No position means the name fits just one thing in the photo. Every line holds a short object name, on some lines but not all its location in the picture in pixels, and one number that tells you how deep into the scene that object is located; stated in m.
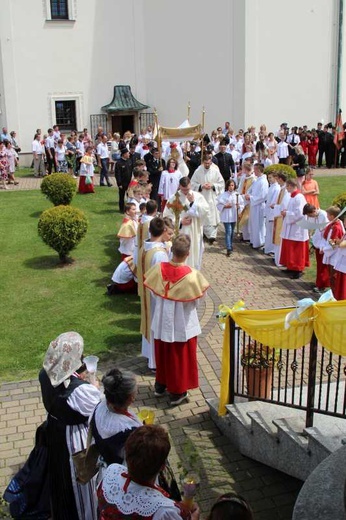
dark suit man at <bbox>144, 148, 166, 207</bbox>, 17.97
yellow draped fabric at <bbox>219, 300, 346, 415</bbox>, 5.34
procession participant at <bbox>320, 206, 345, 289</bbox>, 9.95
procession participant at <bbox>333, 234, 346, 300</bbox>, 9.69
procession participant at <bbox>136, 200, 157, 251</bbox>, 9.48
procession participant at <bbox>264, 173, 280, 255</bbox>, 13.45
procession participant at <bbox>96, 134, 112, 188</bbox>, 22.55
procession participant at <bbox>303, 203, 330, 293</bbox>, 11.06
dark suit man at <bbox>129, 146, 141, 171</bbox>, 17.84
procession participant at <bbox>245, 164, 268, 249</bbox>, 14.28
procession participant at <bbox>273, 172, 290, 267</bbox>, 12.88
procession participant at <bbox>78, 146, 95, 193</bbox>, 20.56
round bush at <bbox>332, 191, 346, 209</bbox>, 11.98
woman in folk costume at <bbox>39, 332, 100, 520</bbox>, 4.77
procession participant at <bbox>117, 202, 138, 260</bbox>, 11.74
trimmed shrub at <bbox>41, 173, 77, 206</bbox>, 17.34
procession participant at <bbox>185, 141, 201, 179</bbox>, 21.11
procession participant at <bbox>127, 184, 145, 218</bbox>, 12.46
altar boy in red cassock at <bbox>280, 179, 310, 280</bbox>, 12.10
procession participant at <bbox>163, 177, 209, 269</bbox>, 11.20
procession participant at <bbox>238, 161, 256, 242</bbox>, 14.66
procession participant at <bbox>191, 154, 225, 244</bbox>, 14.95
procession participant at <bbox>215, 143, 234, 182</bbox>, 19.28
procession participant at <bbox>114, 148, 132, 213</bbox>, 17.48
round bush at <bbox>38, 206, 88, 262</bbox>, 12.45
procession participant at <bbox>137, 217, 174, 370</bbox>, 8.00
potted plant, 6.69
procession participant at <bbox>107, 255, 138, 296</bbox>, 10.98
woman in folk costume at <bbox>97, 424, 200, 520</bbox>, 3.39
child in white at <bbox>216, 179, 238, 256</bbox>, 13.84
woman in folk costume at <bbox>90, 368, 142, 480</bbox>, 4.22
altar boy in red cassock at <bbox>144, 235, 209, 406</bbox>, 6.92
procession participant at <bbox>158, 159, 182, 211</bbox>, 15.95
